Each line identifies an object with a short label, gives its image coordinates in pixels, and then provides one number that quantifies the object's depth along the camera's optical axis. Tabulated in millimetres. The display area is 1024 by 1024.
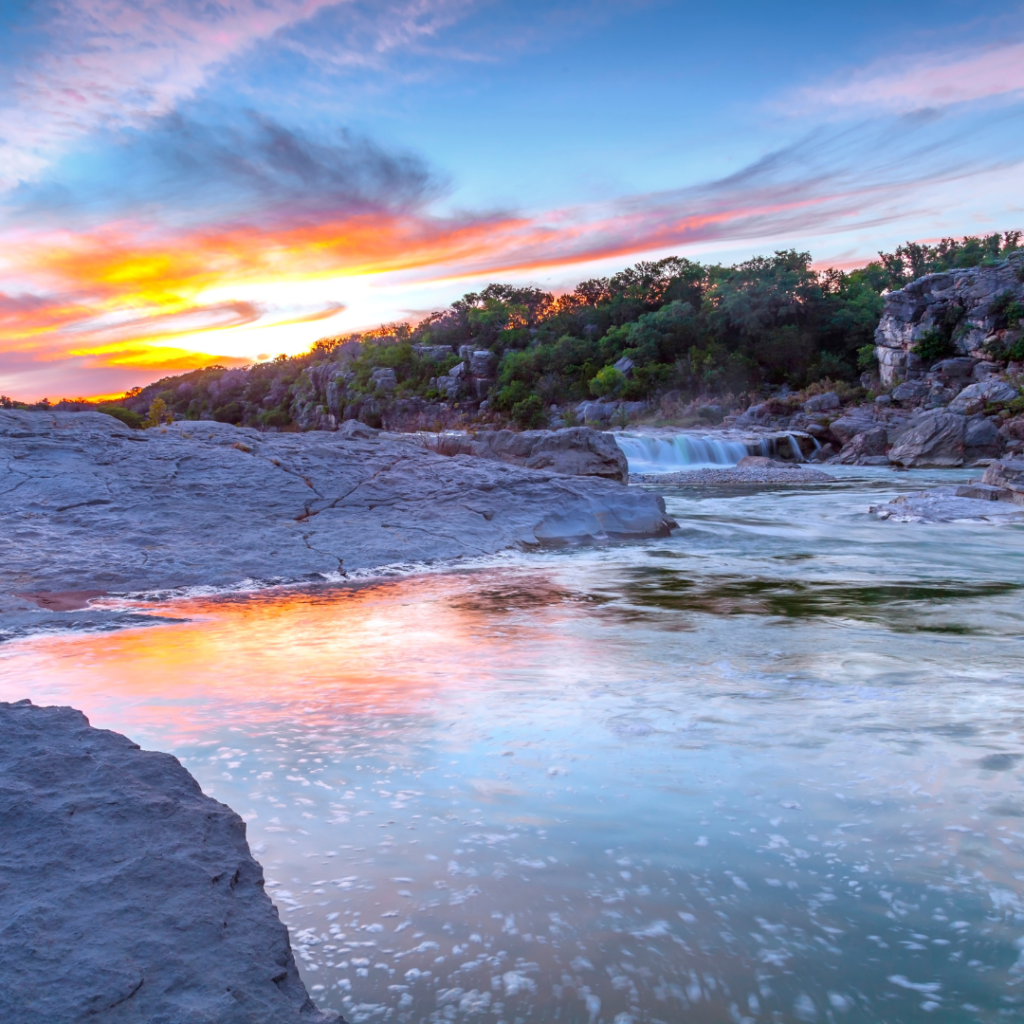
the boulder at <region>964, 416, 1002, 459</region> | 24078
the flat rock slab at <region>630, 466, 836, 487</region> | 19844
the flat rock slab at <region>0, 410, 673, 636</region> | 5863
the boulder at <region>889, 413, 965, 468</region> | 23906
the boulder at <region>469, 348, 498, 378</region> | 59844
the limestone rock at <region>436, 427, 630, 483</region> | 11969
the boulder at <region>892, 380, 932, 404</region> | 36312
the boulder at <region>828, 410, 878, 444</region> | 29116
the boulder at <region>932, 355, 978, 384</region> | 37719
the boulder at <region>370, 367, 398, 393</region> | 63219
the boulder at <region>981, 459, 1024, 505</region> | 13234
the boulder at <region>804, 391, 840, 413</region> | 35875
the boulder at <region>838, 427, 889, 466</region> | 26359
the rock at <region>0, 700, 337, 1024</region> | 1254
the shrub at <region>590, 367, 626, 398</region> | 50344
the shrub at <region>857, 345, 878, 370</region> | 45719
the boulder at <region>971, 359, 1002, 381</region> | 36531
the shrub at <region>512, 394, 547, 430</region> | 48469
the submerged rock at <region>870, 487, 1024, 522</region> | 10539
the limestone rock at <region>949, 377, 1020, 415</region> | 28328
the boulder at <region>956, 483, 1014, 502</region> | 12570
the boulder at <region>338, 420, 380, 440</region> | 12070
